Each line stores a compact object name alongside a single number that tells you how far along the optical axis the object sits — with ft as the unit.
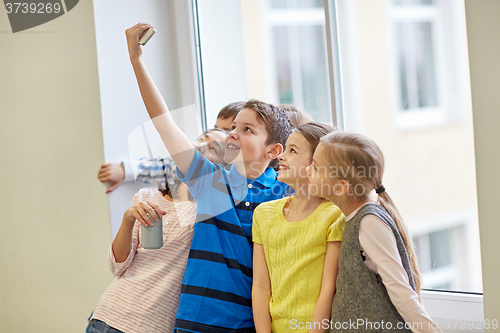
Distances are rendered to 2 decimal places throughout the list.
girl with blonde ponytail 11.39
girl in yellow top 11.85
